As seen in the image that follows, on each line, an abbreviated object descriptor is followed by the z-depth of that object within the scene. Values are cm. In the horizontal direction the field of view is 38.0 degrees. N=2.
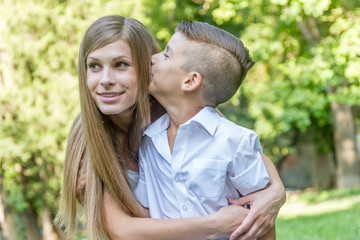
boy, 253
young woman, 262
